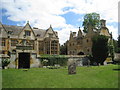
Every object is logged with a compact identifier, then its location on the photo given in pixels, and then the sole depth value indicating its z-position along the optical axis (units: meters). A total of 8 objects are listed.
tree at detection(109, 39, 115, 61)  27.11
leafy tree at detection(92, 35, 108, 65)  23.39
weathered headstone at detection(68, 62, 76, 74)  11.14
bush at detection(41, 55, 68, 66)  21.32
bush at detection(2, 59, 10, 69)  16.93
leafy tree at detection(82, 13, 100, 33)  38.22
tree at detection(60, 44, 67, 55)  45.52
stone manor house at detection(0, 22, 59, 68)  26.17
